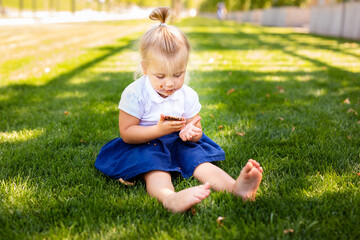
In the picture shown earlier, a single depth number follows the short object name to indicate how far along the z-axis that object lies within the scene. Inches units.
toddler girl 74.7
